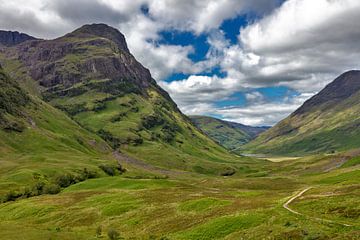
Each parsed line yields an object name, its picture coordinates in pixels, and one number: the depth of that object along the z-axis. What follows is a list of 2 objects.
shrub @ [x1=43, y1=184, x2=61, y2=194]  148.00
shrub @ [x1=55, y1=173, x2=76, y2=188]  178.73
